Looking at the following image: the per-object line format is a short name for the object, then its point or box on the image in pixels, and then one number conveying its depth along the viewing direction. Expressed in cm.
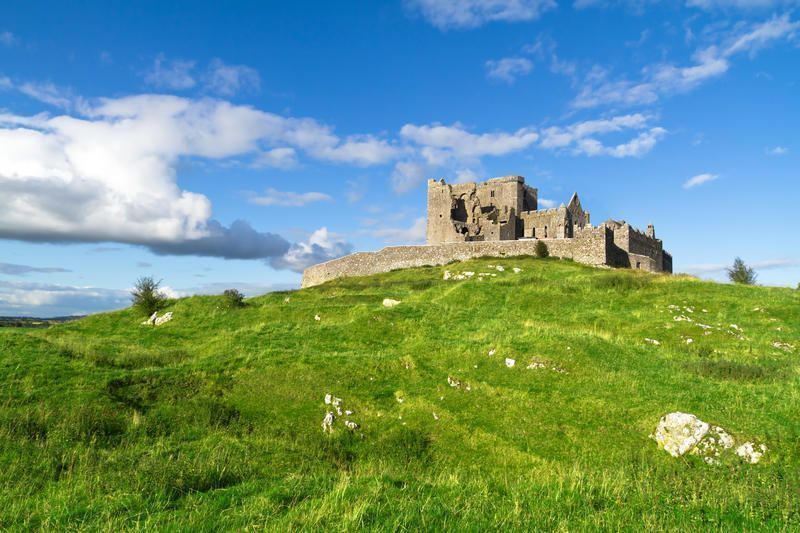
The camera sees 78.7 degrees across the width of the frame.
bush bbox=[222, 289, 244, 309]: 3744
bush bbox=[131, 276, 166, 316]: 3810
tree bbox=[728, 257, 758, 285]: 5037
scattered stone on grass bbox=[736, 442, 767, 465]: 1275
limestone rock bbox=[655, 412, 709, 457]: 1348
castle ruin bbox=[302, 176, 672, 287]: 5356
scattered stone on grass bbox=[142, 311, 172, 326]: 3497
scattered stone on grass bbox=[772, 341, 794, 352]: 2352
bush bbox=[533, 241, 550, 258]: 5369
